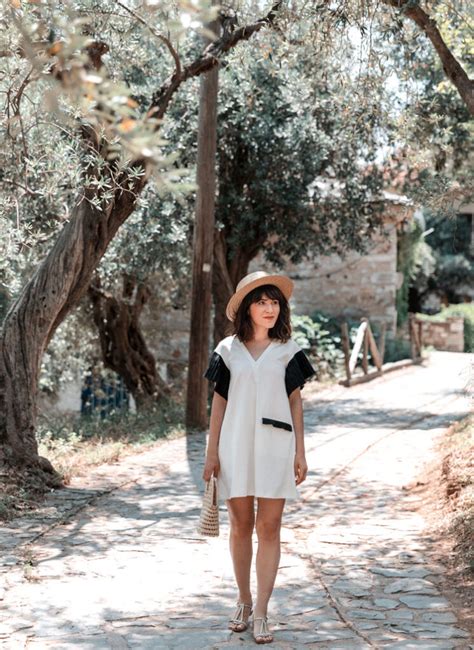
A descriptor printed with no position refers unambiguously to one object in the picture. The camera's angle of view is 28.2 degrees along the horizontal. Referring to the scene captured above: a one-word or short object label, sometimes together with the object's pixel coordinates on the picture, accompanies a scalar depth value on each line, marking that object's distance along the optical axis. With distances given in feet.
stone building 79.61
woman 15.25
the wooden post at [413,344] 73.20
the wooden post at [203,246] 41.93
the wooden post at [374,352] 63.82
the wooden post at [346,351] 59.82
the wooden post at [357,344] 60.75
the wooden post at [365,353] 62.90
